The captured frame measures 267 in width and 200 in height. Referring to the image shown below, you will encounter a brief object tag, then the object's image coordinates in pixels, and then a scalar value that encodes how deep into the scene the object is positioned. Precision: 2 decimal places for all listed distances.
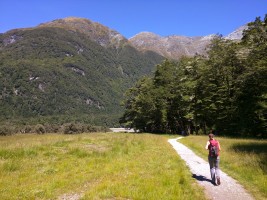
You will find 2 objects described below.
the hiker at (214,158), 8.88
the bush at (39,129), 63.86
